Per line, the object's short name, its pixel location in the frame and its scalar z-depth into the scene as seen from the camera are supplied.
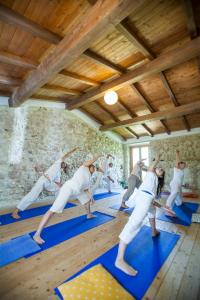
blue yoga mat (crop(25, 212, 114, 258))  2.50
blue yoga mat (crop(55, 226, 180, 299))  1.64
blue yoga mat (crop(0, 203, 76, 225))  3.32
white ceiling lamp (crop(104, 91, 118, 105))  4.38
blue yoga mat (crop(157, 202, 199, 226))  3.44
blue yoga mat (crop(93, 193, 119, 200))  5.70
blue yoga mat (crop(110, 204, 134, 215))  4.04
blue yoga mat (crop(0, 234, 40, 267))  2.02
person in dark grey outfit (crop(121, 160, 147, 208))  4.06
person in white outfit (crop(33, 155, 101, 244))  2.47
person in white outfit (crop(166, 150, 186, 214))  4.09
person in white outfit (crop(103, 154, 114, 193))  6.37
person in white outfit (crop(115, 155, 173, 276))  1.88
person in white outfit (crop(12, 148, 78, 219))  3.51
